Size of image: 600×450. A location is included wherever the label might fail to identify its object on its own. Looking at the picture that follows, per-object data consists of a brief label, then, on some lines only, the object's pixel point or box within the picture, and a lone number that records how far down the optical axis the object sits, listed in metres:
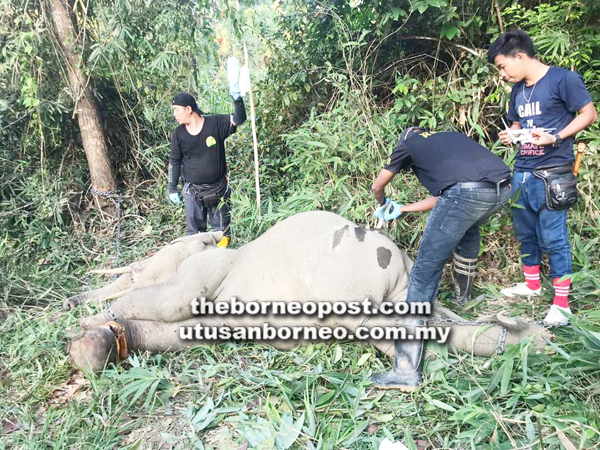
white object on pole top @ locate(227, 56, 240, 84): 3.45
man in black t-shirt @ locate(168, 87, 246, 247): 3.51
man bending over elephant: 2.17
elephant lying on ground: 2.32
